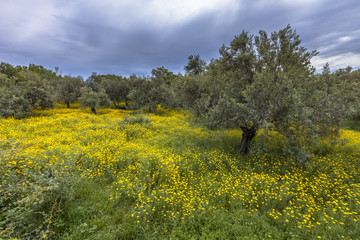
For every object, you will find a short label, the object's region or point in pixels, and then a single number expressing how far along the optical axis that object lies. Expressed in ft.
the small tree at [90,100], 81.41
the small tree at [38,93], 72.33
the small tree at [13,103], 57.89
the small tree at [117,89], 104.88
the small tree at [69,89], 100.68
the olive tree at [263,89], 22.24
